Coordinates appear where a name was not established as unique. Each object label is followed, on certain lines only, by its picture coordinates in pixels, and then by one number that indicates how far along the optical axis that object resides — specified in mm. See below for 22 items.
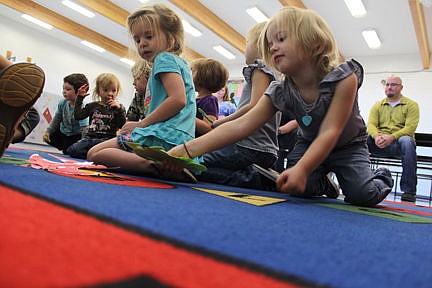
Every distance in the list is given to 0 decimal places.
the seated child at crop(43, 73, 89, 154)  2814
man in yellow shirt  2447
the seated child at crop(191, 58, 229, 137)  1836
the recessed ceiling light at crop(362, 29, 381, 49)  5180
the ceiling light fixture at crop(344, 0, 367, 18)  4352
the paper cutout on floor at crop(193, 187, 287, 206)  790
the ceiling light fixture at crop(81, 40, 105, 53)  6944
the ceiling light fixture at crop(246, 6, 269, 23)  4785
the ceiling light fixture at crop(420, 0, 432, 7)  3593
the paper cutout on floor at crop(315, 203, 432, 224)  890
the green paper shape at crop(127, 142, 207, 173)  944
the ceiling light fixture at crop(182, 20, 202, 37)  5445
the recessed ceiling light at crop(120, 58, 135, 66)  7691
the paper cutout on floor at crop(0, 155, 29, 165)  982
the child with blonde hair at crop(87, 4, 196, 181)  1241
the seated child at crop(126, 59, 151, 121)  1989
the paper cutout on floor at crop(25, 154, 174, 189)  858
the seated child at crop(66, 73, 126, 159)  2459
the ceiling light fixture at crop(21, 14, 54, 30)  6055
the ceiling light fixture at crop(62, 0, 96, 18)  5316
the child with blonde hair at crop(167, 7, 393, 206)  944
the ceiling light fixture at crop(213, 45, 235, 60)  6418
